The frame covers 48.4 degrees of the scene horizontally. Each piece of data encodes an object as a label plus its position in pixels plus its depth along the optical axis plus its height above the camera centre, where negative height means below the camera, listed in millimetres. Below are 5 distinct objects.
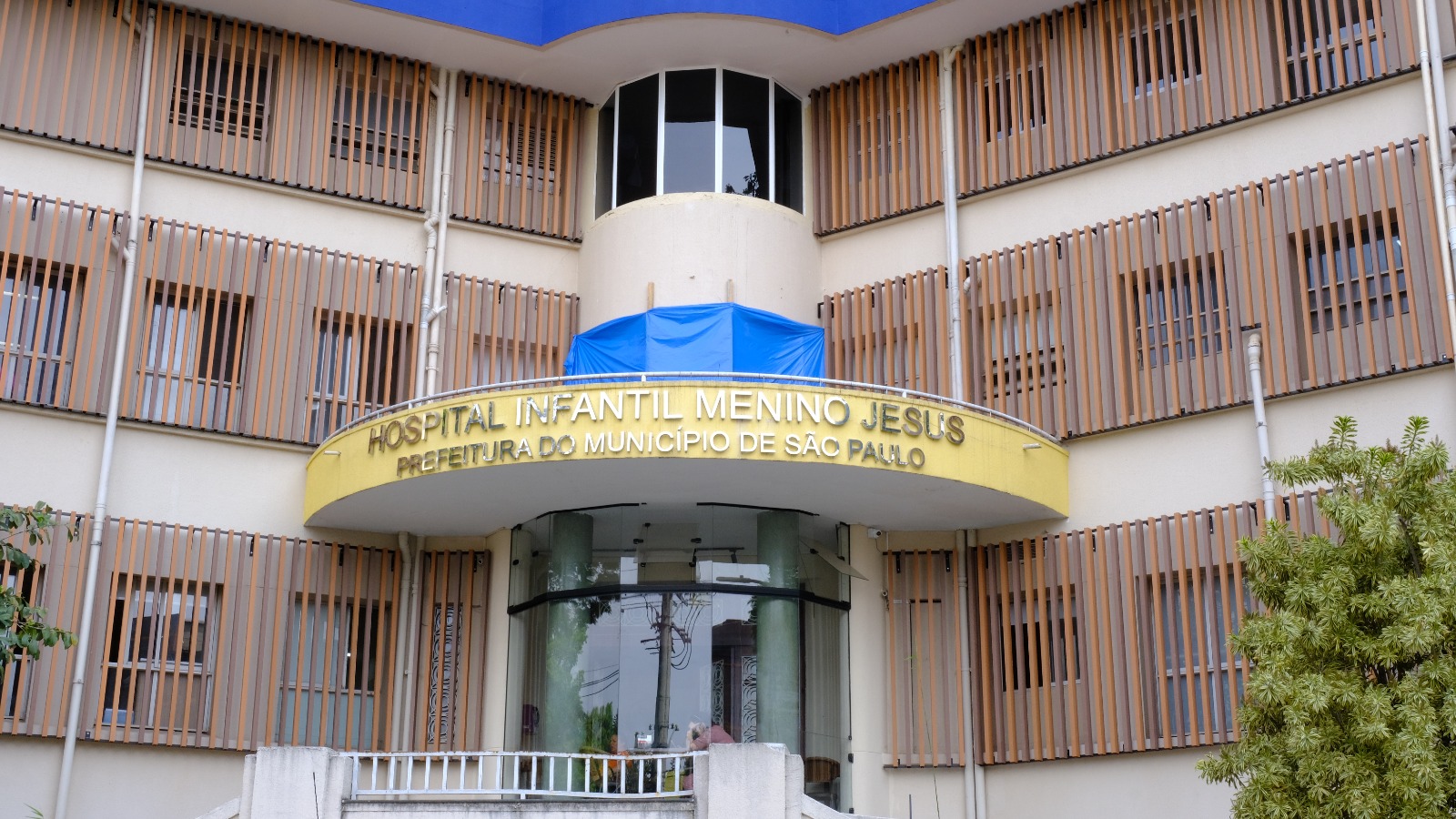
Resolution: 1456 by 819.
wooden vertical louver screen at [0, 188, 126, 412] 21172 +6342
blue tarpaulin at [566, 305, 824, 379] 21297 +5783
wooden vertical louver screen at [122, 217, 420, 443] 22047 +6187
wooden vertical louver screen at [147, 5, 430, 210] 23047 +9666
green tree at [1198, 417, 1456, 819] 13234 +1192
